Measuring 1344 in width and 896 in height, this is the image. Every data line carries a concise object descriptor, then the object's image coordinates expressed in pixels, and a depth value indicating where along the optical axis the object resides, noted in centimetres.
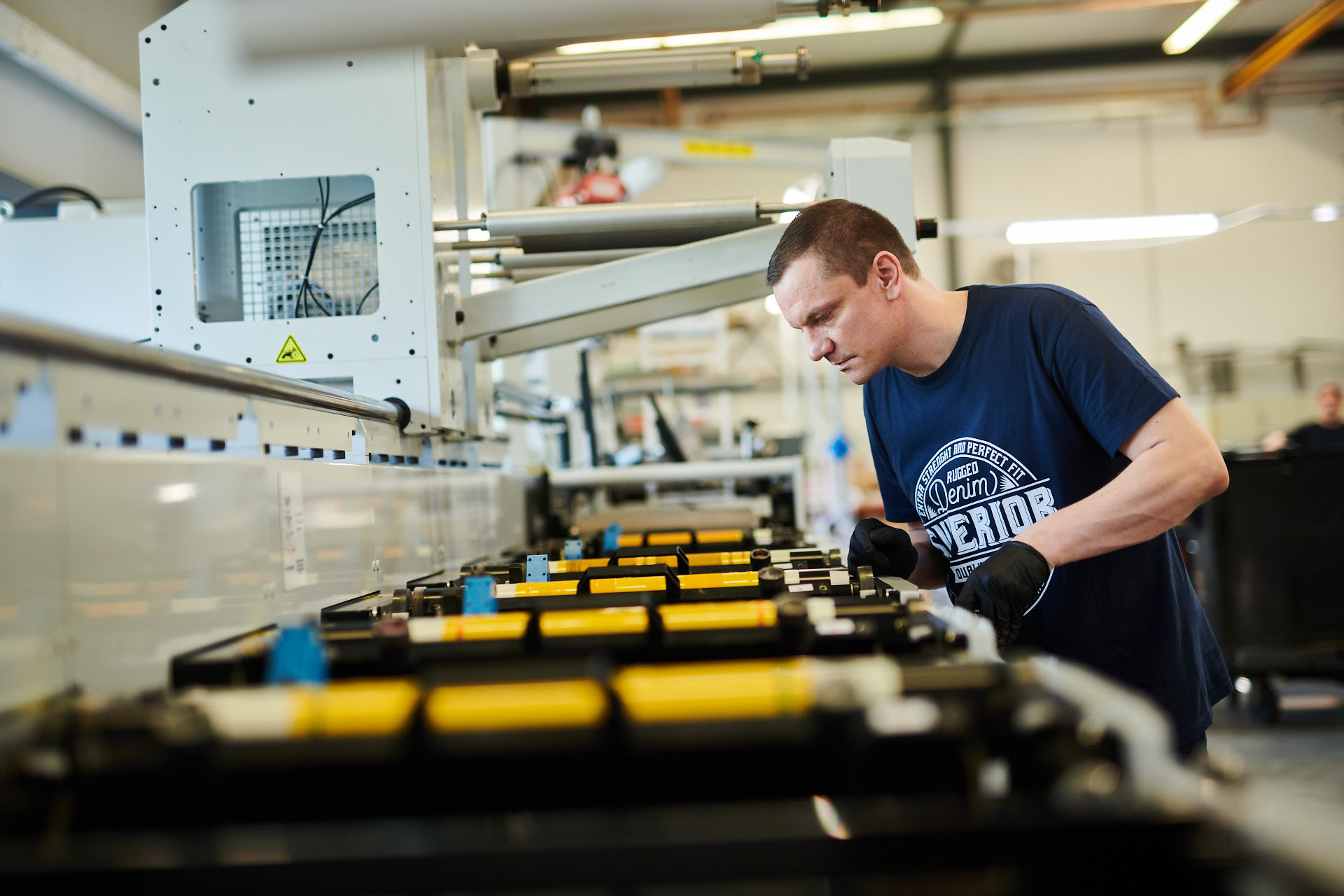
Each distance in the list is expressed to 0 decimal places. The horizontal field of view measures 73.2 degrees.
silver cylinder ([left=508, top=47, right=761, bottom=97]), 189
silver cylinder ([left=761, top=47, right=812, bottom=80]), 180
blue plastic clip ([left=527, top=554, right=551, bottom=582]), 128
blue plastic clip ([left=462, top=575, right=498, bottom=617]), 100
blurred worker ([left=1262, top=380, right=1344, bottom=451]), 538
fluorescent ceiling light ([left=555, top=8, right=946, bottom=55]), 531
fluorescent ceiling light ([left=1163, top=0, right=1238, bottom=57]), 592
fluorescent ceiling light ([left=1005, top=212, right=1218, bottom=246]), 450
